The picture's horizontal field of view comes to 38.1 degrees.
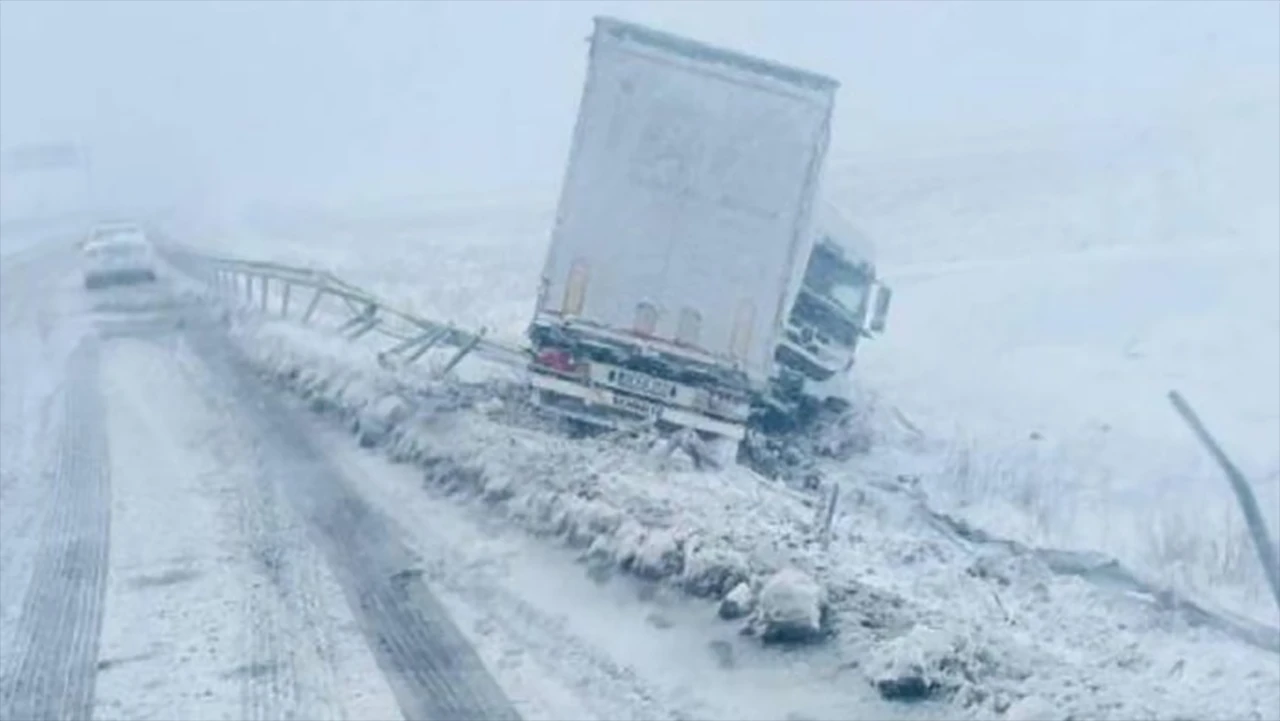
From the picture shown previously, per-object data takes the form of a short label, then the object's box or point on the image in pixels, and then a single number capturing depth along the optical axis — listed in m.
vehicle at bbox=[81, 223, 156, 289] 38.62
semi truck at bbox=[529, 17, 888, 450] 18.31
